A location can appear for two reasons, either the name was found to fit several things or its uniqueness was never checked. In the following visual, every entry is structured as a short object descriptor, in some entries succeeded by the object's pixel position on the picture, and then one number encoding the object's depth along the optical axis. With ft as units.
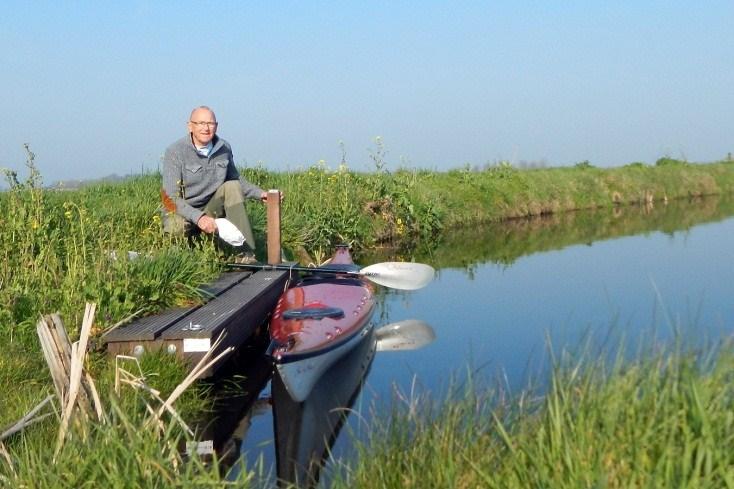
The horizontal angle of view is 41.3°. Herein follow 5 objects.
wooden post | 30.94
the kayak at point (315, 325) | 18.87
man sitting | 28.94
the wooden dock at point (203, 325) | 19.07
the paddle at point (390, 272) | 29.07
